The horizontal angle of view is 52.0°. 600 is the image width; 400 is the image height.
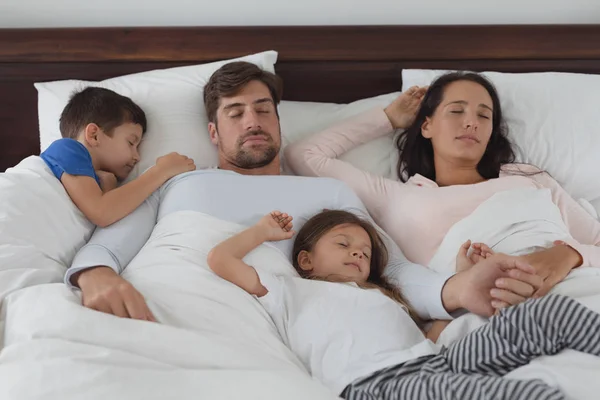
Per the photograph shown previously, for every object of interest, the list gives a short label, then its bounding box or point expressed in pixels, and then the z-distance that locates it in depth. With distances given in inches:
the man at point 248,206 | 52.0
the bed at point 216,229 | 40.6
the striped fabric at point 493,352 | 42.7
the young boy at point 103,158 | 62.0
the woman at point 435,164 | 67.5
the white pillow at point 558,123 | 74.9
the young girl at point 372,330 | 43.4
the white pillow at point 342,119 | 78.0
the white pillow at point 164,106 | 73.6
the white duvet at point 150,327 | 40.0
